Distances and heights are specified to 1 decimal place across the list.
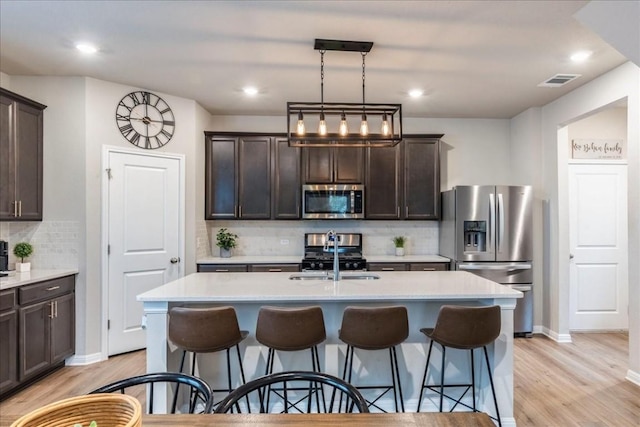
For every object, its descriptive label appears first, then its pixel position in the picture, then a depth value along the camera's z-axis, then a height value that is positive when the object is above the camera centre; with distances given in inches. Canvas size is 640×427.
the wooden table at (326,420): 44.8 -25.2
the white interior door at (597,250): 178.7 -16.4
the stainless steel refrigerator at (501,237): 171.0 -9.6
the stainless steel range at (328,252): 176.1 -18.3
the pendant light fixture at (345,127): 110.9 +27.1
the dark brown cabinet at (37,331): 110.2 -37.3
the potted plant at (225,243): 187.2 -13.1
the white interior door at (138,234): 148.3 -7.0
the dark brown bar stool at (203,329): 86.6 -26.3
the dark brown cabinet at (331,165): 187.6 +26.3
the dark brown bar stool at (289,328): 88.0 -26.6
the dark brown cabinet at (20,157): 124.0 +21.4
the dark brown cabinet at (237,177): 185.5 +20.2
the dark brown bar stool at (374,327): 89.3 -26.8
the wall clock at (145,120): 152.6 +41.7
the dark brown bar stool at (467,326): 88.9 -26.6
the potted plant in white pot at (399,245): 194.4 -14.9
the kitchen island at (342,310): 93.4 -25.6
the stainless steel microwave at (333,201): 184.9 +8.0
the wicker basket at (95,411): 31.9 -17.3
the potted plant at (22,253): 131.1 -12.6
